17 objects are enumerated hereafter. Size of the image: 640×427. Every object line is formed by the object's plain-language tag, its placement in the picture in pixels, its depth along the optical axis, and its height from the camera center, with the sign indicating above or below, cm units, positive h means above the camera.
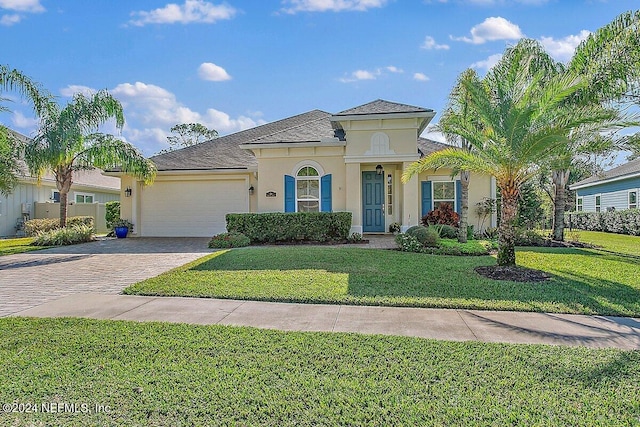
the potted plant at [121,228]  1625 -57
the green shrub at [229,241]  1231 -91
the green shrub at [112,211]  2011 +27
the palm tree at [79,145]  1347 +282
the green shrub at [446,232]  1280 -67
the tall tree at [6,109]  1230 +444
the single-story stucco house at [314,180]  1391 +149
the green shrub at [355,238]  1289 -88
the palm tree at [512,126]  721 +188
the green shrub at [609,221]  1839 -52
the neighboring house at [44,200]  1803 +92
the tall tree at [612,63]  967 +425
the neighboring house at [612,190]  2009 +147
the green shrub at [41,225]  1695 -42
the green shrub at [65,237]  1391 -82
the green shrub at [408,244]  1077 -93
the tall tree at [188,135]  4134 +940
